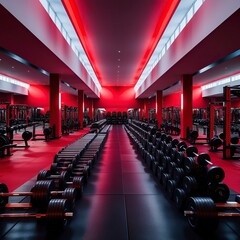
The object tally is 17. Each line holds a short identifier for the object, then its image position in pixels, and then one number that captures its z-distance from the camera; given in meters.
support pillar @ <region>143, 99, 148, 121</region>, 16.36
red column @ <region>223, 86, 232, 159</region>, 3.80
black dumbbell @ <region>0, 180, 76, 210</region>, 1.72
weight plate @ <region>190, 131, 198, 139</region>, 5.69
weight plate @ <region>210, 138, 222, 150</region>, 4.52
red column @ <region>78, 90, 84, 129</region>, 11.38
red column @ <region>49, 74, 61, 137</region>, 7.09
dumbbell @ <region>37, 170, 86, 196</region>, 2.11
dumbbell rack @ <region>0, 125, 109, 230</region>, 1.52
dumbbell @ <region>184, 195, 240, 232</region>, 1.49
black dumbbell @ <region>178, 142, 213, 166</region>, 2.04
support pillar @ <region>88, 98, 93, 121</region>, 16.56
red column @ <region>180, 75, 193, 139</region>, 6.94
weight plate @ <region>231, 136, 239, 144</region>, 4.37
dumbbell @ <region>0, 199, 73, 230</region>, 1.52
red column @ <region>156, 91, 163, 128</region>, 11.17
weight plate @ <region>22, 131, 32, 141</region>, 5.10
